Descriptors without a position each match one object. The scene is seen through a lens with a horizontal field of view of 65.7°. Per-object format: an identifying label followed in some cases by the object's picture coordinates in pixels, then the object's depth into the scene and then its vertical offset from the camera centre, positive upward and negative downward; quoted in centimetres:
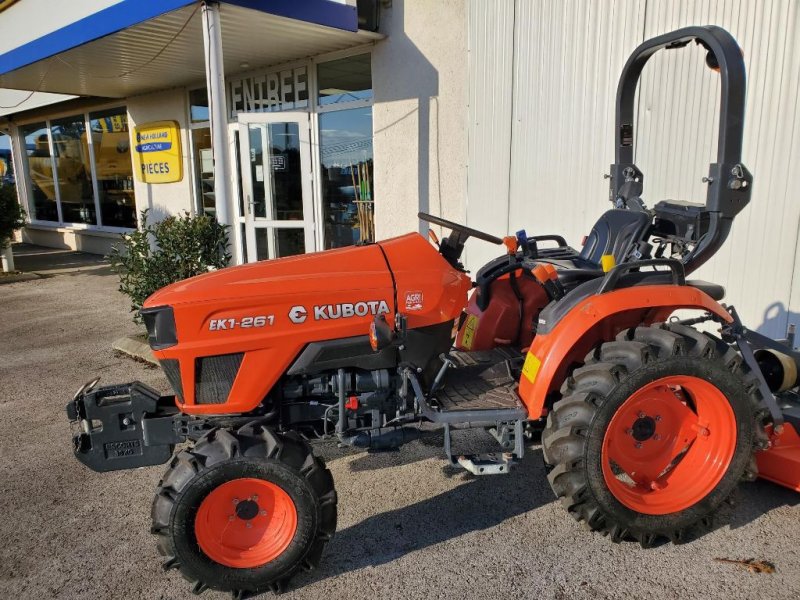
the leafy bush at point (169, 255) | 550 -63
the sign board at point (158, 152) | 1021 +53
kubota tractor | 242 -92
